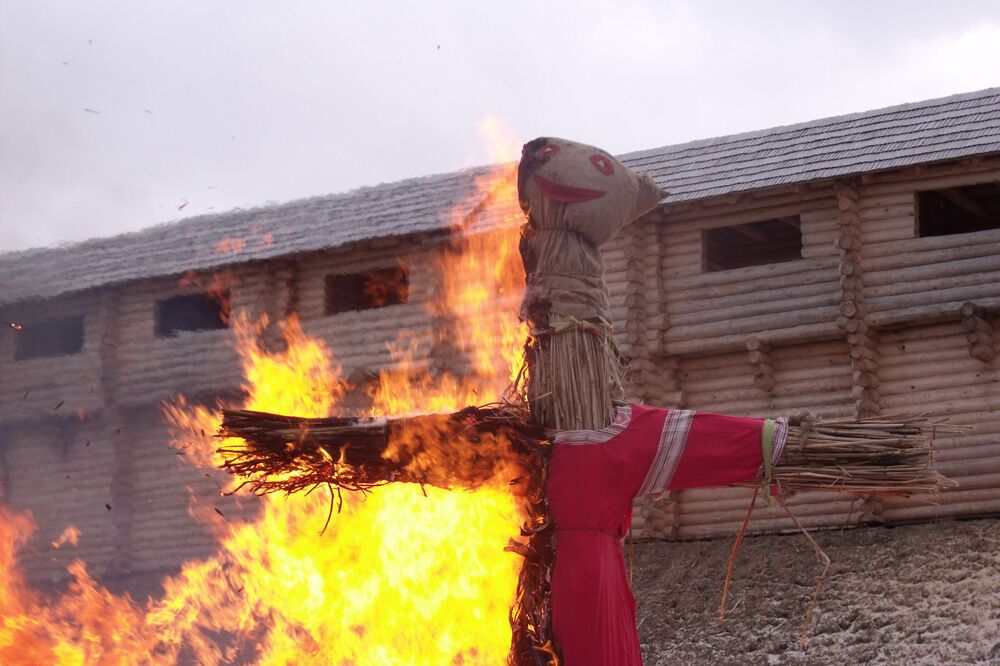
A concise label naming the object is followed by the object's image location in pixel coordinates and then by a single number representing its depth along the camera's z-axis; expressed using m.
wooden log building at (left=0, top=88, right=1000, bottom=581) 15.67
